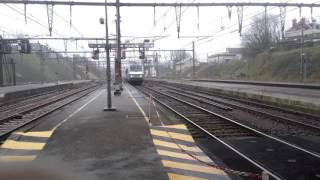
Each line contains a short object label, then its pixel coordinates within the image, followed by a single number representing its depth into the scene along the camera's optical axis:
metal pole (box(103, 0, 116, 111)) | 21.06
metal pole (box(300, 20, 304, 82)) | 53.42
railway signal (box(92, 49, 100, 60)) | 30.70
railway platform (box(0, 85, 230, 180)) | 9.28
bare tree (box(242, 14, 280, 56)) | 93.04
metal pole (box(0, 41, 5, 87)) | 50.08
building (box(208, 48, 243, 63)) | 150.75
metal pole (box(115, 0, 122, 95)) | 31.56
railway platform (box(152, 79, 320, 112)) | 23.16
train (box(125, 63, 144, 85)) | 68.38
